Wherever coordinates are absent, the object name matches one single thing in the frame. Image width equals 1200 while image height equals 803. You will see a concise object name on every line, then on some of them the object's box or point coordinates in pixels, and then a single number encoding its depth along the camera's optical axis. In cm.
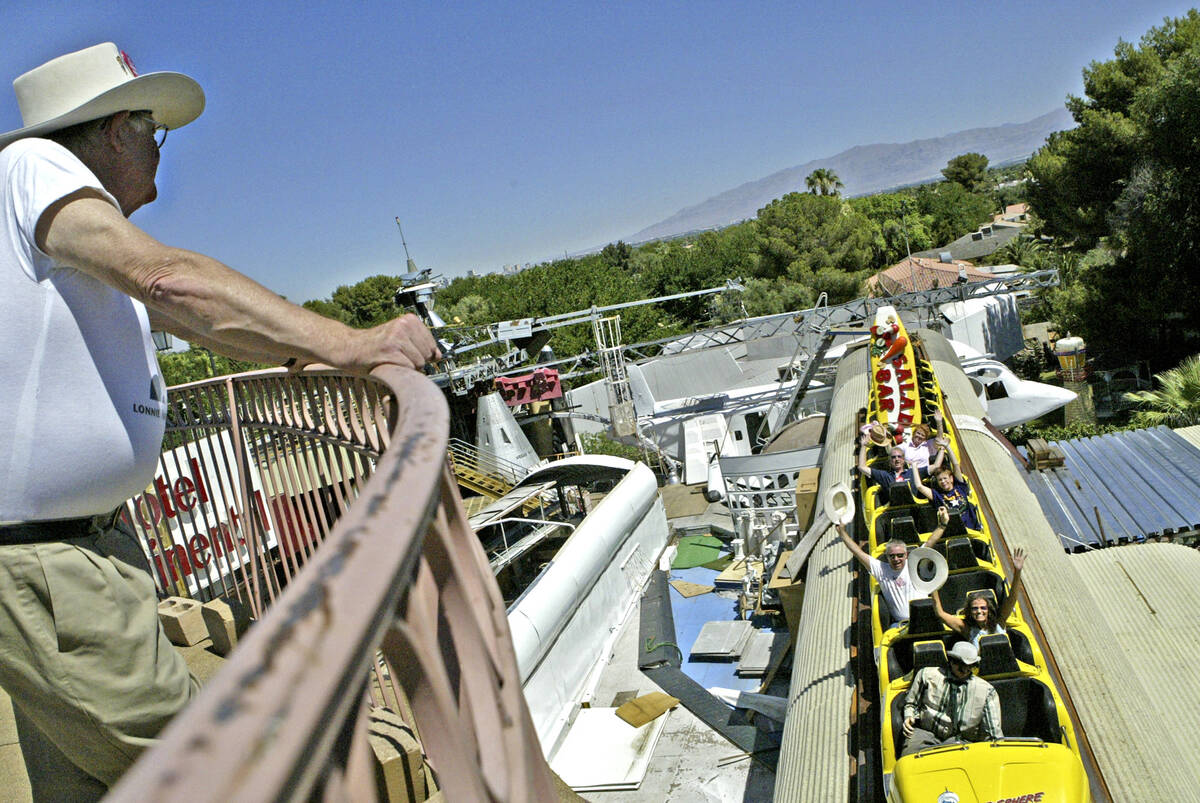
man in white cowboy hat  180
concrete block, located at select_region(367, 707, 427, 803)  293
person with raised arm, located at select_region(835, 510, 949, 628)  764
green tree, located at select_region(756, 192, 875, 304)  6084
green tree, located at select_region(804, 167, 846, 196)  8931
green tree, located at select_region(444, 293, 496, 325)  6797
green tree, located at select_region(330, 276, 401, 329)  7794
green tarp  1945
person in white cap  590
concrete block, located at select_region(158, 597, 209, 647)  470
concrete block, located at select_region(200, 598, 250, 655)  458
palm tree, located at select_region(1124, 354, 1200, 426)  2044
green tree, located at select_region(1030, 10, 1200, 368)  2688
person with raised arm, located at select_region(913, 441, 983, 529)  918
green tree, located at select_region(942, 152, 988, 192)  12356
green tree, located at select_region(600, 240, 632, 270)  10894
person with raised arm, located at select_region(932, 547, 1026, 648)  652
